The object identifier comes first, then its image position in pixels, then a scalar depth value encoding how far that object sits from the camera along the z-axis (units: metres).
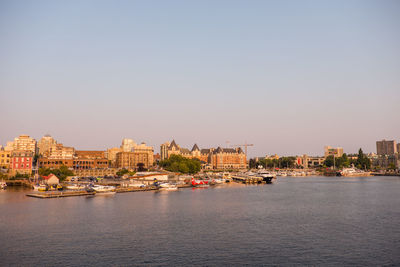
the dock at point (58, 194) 83.12
